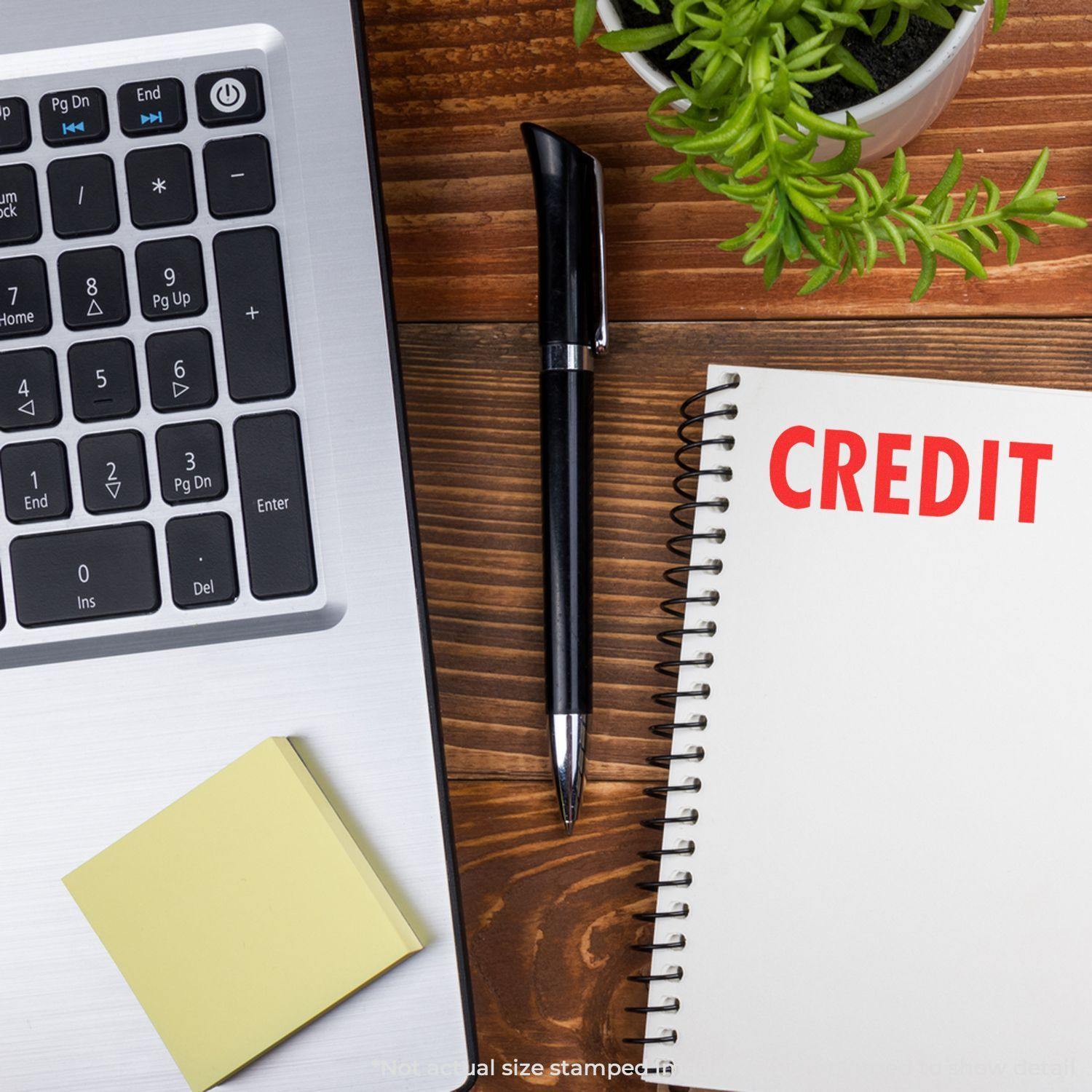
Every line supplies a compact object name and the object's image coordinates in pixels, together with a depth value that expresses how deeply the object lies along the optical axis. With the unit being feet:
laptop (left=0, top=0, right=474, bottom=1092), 1.30
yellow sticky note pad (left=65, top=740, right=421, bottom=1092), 1.27
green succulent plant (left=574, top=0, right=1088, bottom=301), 1.03
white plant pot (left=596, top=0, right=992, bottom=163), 1.15
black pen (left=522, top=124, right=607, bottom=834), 1.50
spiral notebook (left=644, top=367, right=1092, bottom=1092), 1.47
